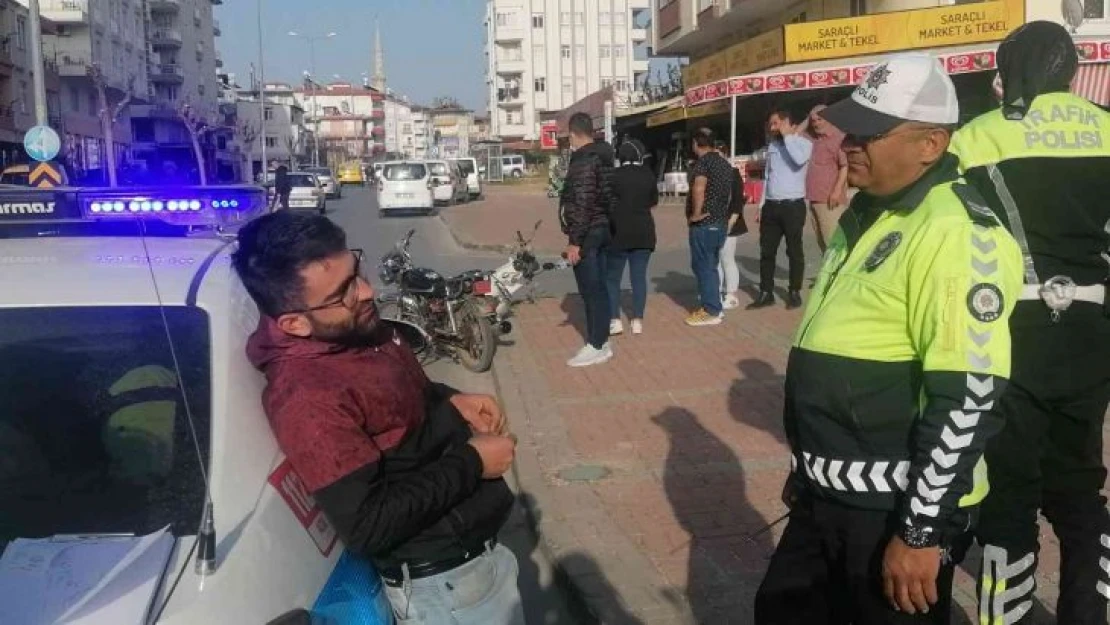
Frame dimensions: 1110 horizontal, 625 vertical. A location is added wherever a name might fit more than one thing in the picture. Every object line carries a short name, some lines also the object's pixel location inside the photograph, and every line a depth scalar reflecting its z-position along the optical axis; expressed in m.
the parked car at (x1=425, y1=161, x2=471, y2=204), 36.06
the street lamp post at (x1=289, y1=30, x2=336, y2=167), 92.88
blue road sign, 17.08
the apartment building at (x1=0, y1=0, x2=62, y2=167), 53.75
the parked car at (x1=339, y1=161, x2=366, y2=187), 78.38
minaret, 169.54
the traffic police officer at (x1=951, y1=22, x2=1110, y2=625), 2.91
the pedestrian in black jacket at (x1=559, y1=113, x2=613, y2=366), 7.97
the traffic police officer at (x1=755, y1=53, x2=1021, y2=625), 2.29
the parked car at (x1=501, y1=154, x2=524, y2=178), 72.94
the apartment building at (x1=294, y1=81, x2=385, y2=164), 135.62
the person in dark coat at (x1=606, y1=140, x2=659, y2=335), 8.56
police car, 2.03
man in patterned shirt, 9.29
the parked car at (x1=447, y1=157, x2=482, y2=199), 42.47
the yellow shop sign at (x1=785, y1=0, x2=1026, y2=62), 22.62
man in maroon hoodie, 2.16
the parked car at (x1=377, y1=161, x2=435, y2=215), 31.36
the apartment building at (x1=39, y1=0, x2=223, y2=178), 64.75
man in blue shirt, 9.38
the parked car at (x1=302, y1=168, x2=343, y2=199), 49.06
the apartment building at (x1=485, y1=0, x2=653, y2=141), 95.56
